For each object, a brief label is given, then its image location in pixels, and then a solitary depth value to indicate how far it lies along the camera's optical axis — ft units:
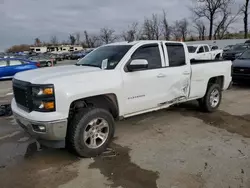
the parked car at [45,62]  72.45
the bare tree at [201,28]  157.62
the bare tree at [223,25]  135.88
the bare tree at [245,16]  121.28
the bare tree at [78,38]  268.99
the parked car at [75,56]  122.20
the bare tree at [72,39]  270.09
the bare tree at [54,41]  310.68
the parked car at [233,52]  53.68
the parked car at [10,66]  41.17
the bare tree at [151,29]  152.07
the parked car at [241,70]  26.33
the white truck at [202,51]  43.39
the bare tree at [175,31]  158.80
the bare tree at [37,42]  320.27
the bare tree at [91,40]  220.70
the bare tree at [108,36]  197.10
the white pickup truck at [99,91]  9.64
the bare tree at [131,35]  164.89
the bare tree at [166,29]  151.01
